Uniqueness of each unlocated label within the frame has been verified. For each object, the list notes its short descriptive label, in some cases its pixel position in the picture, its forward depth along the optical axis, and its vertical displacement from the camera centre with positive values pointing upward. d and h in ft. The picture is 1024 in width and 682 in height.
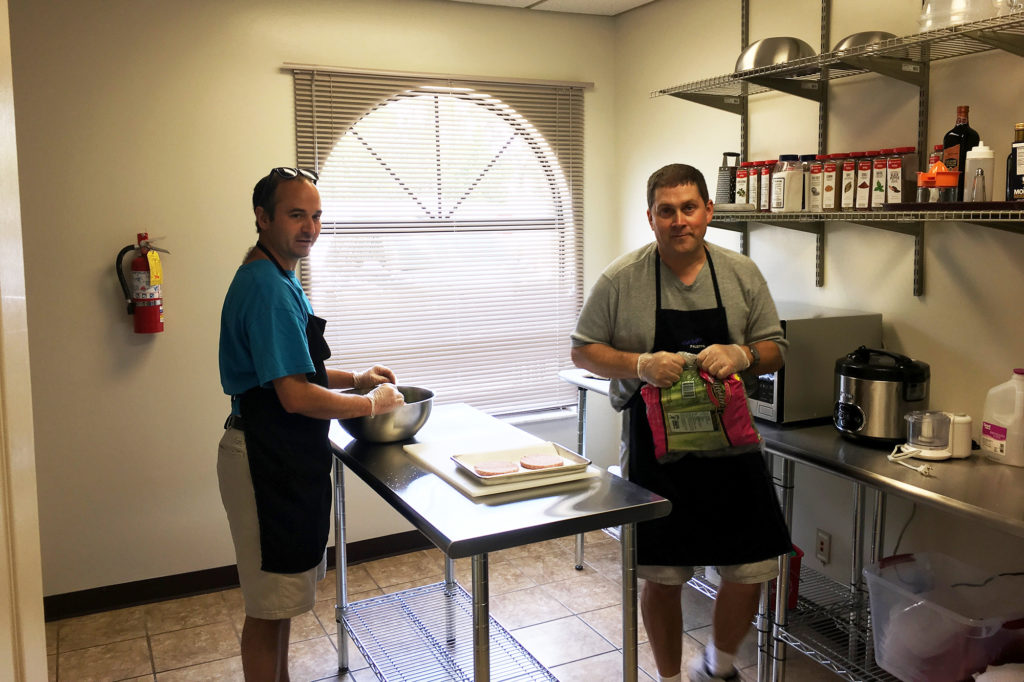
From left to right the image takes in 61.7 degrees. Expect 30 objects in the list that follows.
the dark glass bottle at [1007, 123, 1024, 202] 6.98 +0.58
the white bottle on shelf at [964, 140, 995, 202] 7.41 +0.64
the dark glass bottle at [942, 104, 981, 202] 7.73 +0.88
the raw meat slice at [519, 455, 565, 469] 6.68 -1.73
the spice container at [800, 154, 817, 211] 9.41 +0.78
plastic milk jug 7.61 -1.64
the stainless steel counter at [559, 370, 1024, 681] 6.87 -2.12
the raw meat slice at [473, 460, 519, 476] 6.57 -1.75
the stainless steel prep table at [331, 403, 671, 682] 5.79 -1.91
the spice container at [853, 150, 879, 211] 8.75 +0.62
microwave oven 9.11 -1.33
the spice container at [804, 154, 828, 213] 9.22 +0.60
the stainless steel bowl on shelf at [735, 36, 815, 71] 9.23 +2.05
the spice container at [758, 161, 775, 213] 9.80 +0.61
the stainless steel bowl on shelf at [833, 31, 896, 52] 8.55 +2.02
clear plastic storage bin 7.20 -3.30
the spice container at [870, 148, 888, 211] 8.59 +0.63
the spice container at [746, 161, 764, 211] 9.96 +0.65
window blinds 12.23 +0.19
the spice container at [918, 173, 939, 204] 7.73 +0.46
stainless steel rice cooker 8.28 -1.51
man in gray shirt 7.59 -1.00
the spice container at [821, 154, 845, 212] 9.06 +0.63
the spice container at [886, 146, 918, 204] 8.55 +0.66
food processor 7.86 -1.81
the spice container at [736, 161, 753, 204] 10.23 +0.72
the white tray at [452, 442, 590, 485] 6.55 -1.77
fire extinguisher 10.74 -0.56
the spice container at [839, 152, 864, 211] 8.89 +0.61
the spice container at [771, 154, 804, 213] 9.43 +0.61
